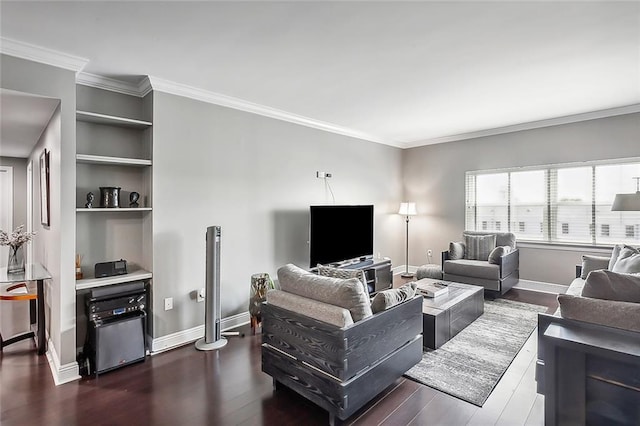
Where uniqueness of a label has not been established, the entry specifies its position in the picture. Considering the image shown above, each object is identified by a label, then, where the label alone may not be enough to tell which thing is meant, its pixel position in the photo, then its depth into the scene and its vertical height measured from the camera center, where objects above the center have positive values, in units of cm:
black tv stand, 455 -90
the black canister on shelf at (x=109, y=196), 294 +13
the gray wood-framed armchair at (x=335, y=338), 196 -87
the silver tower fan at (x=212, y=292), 315 -82
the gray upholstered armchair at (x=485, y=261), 451 -79
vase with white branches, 297 -40
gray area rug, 243 -133
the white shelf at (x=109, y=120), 277 +83
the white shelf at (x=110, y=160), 274 +45
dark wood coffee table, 306 -107
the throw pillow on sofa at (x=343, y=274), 238 -50
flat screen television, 427 -34
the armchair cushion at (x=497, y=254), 454 -64
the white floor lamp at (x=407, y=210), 604 -1
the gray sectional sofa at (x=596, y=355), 163 -77
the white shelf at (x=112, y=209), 272 +1
